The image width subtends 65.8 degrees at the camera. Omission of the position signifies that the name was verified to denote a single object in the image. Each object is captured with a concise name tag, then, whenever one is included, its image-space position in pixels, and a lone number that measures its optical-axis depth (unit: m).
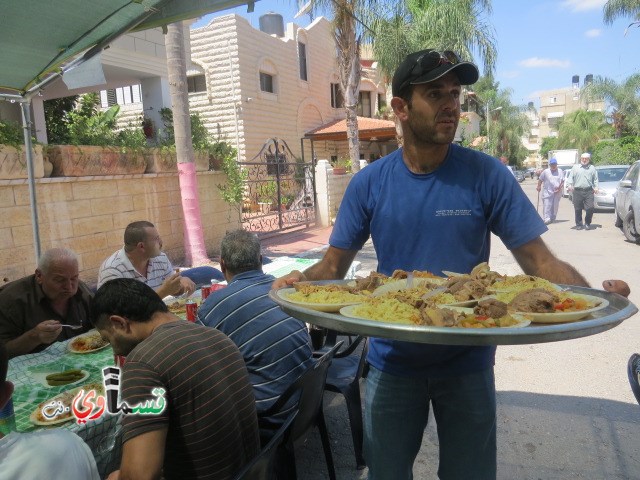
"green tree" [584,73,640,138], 40.16
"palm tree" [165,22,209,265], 8.78
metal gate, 14.61
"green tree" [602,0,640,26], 25.16
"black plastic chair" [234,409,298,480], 1.90
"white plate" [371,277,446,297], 1.72
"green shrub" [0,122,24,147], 6.86
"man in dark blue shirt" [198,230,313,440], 2.91
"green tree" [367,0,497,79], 18.56
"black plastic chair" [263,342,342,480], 2.55
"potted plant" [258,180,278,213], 14.76
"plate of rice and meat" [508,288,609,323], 1.41
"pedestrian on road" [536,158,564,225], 13.91
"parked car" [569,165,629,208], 17.25
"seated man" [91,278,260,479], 1.84
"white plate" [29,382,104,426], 2.14
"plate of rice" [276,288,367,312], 1.58
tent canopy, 3.09
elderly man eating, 3.35
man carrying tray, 1.85
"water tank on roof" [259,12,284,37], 23.83
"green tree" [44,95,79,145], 13.02
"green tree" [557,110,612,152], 58.53
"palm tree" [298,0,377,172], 13.88
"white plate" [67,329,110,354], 3.04
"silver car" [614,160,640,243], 10.89
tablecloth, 2.18
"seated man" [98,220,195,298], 4.34
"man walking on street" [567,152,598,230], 13.12
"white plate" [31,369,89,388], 2.57
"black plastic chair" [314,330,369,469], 3.36
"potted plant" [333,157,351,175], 16.89
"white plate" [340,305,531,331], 1.34
